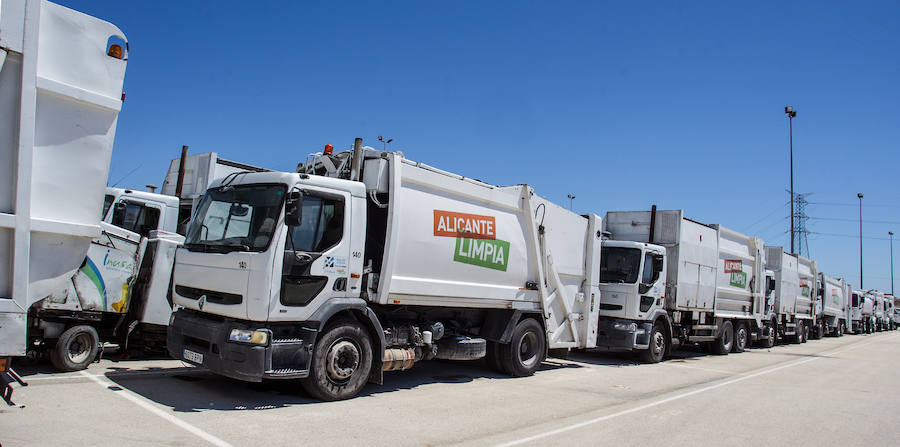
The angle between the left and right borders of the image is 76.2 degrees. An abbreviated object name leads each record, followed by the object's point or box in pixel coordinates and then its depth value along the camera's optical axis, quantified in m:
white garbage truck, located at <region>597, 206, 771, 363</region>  12.84
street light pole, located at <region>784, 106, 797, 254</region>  30.86
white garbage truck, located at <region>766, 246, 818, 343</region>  21.05
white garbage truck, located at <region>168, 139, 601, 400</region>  6.41
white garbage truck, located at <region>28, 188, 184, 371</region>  7.44
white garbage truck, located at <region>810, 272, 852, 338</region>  26.59
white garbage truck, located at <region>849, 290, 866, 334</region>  33.94
